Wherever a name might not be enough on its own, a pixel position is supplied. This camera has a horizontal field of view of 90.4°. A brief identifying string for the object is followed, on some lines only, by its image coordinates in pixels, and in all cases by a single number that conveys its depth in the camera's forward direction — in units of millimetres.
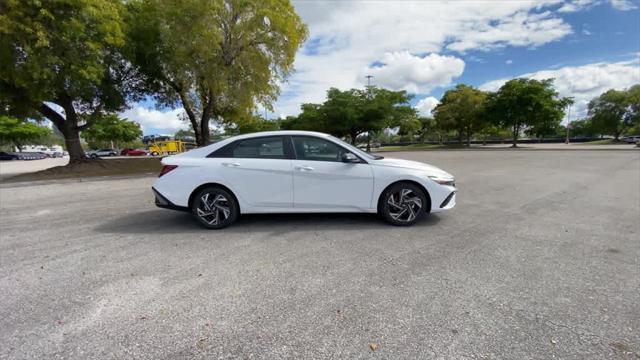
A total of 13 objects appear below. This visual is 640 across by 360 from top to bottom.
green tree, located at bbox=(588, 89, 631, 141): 48094
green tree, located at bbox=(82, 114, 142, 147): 54656
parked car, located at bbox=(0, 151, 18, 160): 39219
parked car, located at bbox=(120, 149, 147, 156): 53531
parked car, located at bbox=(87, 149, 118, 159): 51797
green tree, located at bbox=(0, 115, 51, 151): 44344
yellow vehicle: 50500
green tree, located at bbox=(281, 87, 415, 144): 38375
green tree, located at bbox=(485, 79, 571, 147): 34344
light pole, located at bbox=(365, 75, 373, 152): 39375
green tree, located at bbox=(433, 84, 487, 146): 42719
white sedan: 4848
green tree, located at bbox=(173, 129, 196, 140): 87662
